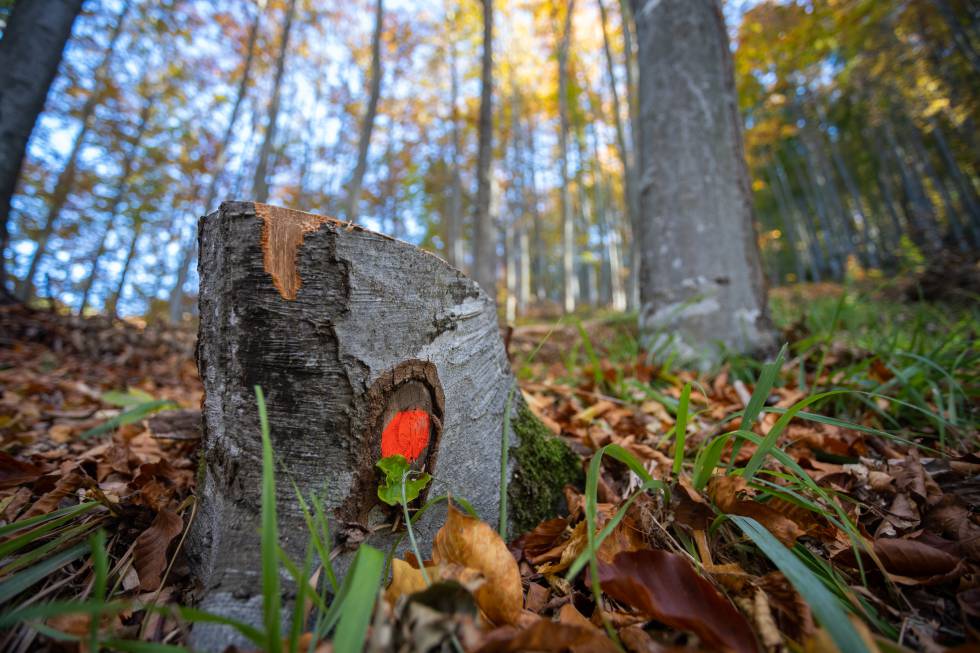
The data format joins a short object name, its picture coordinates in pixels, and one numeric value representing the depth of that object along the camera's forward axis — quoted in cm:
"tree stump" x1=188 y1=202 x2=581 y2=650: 74
